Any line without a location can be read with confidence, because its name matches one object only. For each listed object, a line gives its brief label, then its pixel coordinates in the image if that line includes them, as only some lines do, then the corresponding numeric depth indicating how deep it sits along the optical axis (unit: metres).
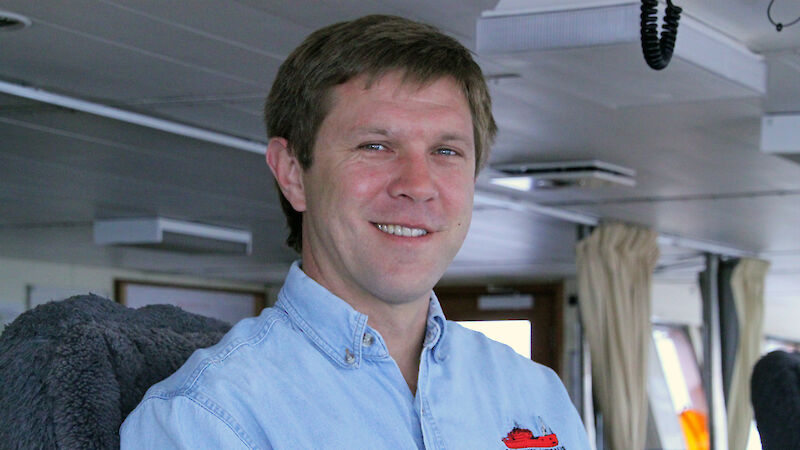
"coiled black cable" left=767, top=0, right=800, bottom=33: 3.58
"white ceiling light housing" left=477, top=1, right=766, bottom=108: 3.38
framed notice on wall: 12.21
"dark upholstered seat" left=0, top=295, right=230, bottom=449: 1.26
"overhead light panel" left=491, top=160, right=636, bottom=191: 6.02
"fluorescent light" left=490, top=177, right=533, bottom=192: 6.28
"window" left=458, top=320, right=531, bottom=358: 12.61
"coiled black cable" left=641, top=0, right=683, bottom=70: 2.77
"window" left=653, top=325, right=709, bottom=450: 13.62
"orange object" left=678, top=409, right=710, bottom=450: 13.55
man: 1.27
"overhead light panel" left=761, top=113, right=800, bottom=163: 4.67
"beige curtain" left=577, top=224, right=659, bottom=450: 6.97
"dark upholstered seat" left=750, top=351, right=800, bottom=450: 1.63
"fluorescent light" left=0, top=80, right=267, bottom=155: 4.45
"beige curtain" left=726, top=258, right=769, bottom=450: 8.20
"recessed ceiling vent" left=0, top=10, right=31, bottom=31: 3.57
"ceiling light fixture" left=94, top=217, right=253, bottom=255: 8.19
